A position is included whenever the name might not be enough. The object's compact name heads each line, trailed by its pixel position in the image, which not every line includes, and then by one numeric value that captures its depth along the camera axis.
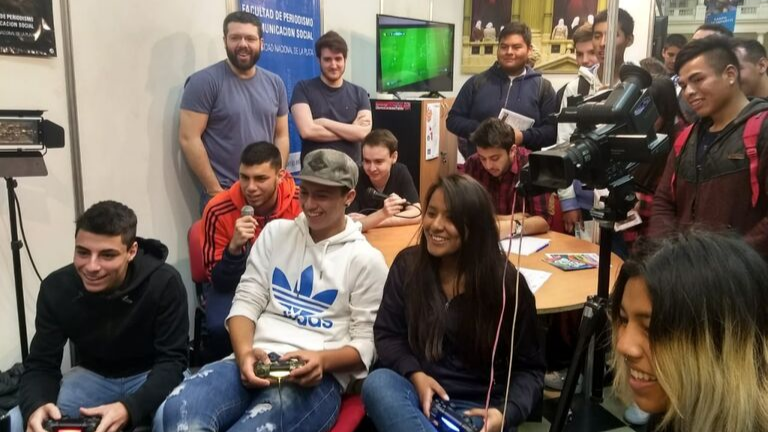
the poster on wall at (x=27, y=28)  2.20
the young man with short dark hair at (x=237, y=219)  2.08
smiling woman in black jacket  1.54
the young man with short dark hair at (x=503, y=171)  2.62
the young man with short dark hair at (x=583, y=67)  3.35
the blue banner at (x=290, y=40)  3.55
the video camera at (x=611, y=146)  1.42
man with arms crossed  3.46
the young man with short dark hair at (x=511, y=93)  3.37
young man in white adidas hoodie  1.56
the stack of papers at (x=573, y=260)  2.17
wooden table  1.85
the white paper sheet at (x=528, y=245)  2.36
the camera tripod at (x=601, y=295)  1.51
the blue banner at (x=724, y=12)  3.73
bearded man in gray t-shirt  2.85
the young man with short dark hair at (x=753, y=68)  2.42
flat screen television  4.37
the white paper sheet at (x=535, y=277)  1.97
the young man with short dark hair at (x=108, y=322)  1.68
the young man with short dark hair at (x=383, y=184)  2.83
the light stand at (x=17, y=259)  2.02
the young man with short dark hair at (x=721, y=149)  1.88
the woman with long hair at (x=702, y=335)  0.85
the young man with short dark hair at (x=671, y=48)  3.63
